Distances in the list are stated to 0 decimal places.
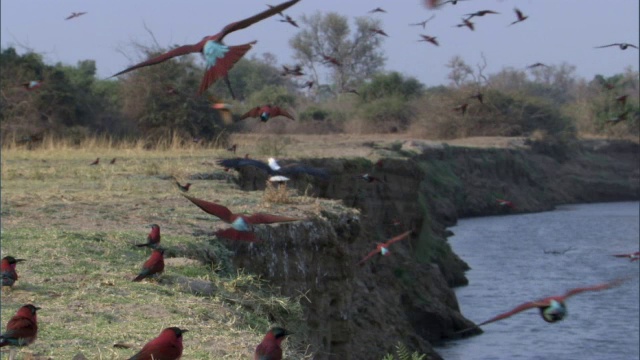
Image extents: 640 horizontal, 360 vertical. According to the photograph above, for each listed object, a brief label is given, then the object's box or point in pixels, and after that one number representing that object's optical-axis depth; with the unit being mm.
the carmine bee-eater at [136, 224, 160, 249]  17703
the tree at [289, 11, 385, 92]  138875
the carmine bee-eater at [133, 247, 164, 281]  15336
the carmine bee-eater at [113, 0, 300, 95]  6570
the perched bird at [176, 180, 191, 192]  25375
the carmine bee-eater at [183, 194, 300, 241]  8125
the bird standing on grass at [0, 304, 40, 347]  10909
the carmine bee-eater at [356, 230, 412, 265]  17047
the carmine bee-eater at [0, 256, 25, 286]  14656
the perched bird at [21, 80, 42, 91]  18237
